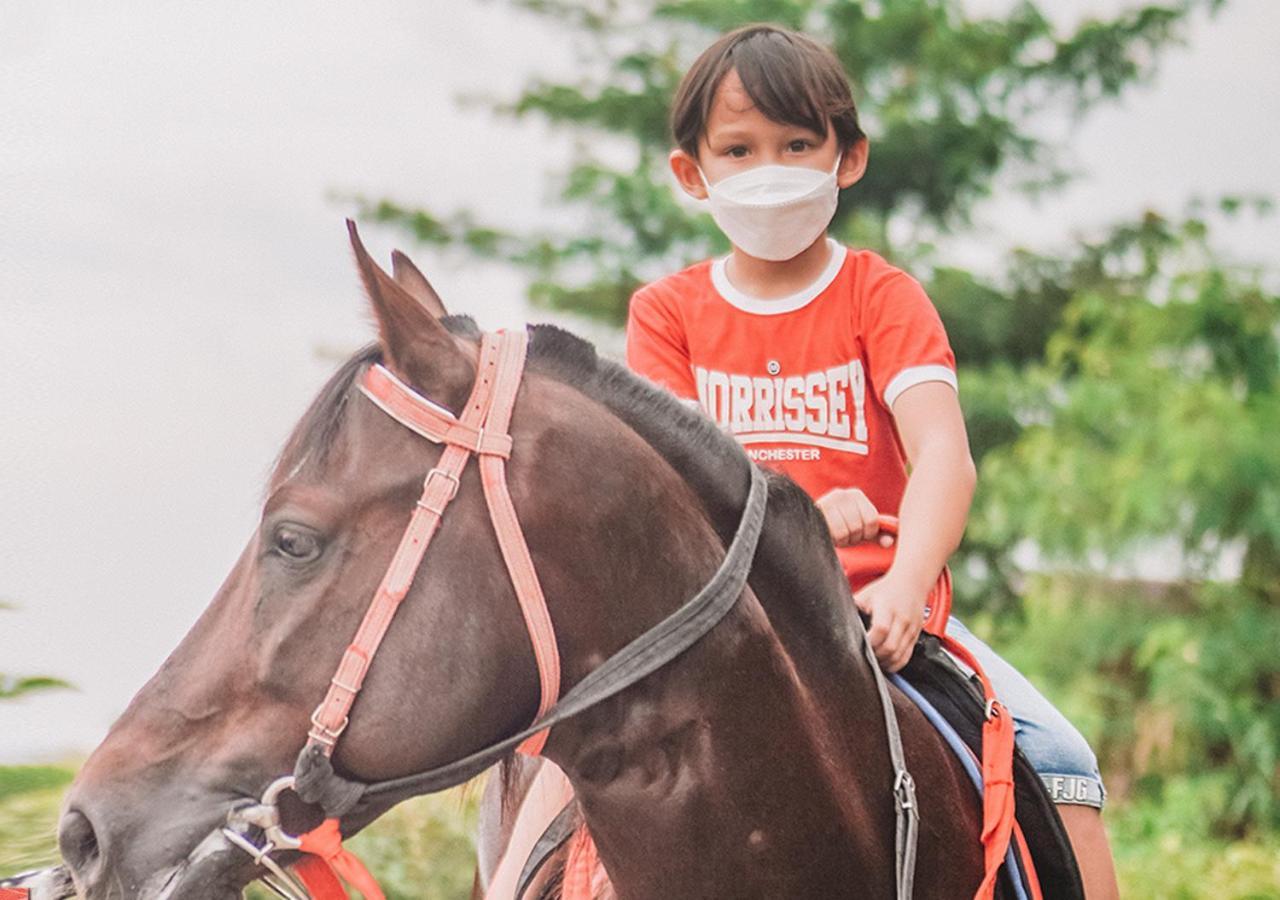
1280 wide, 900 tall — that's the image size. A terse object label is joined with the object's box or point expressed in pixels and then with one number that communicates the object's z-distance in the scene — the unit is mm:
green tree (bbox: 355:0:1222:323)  10445
